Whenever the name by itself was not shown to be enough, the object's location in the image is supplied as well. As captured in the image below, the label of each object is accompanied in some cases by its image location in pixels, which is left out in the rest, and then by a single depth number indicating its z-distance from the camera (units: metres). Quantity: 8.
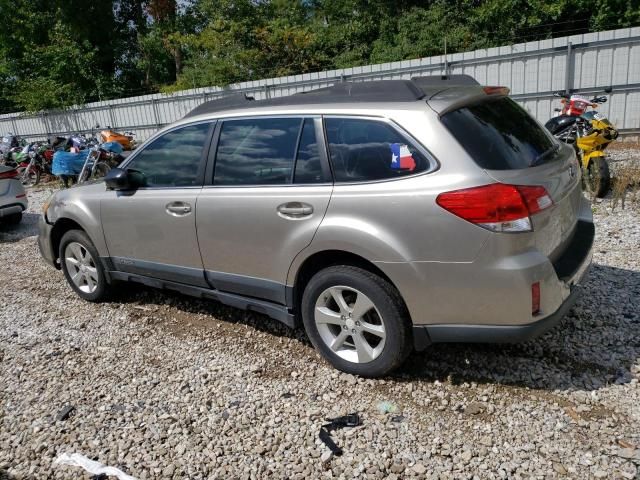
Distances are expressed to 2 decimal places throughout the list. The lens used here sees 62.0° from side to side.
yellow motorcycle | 6.95
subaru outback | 2.85
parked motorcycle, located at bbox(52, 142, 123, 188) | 11.80
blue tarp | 11.84
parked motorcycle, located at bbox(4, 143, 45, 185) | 14.02
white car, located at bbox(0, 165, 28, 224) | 8.32
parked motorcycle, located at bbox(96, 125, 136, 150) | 14.98
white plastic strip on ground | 2.83
